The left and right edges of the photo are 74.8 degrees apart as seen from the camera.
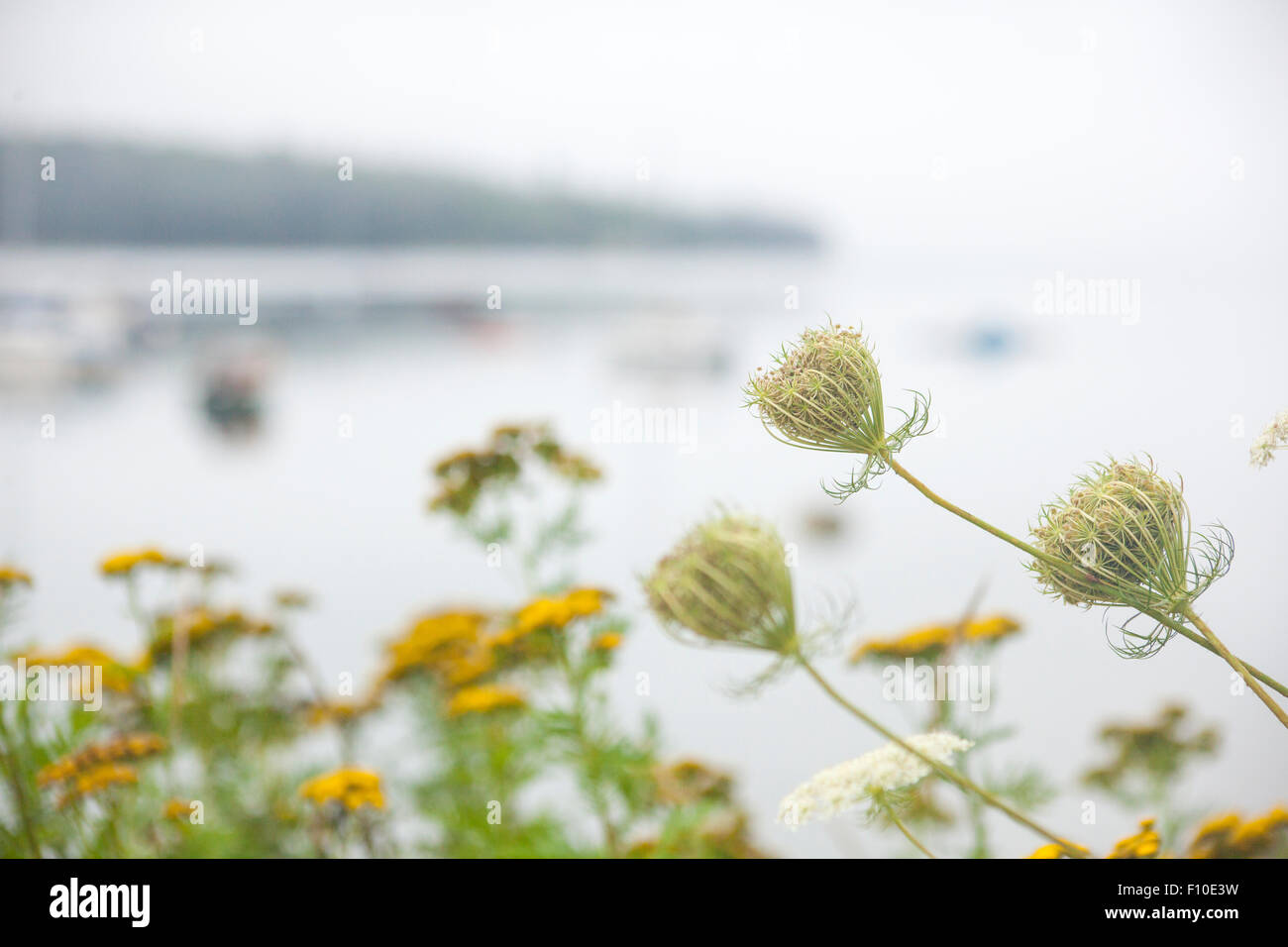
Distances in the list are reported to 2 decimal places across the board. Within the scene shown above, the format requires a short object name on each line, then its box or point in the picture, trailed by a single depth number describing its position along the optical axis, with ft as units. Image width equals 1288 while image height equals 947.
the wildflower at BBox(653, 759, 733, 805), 3.24
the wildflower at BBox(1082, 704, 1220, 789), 3.21
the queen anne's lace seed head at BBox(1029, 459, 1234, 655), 1.65
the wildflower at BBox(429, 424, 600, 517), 3.26
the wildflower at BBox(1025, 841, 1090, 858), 2.07
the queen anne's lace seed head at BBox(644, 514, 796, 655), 1.69
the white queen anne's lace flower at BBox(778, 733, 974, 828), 1.95
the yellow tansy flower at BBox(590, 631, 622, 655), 2.87
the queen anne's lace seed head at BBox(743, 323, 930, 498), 1.75
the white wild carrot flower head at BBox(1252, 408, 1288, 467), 1.71
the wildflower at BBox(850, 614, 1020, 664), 2.85
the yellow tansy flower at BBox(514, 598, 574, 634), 2.79
